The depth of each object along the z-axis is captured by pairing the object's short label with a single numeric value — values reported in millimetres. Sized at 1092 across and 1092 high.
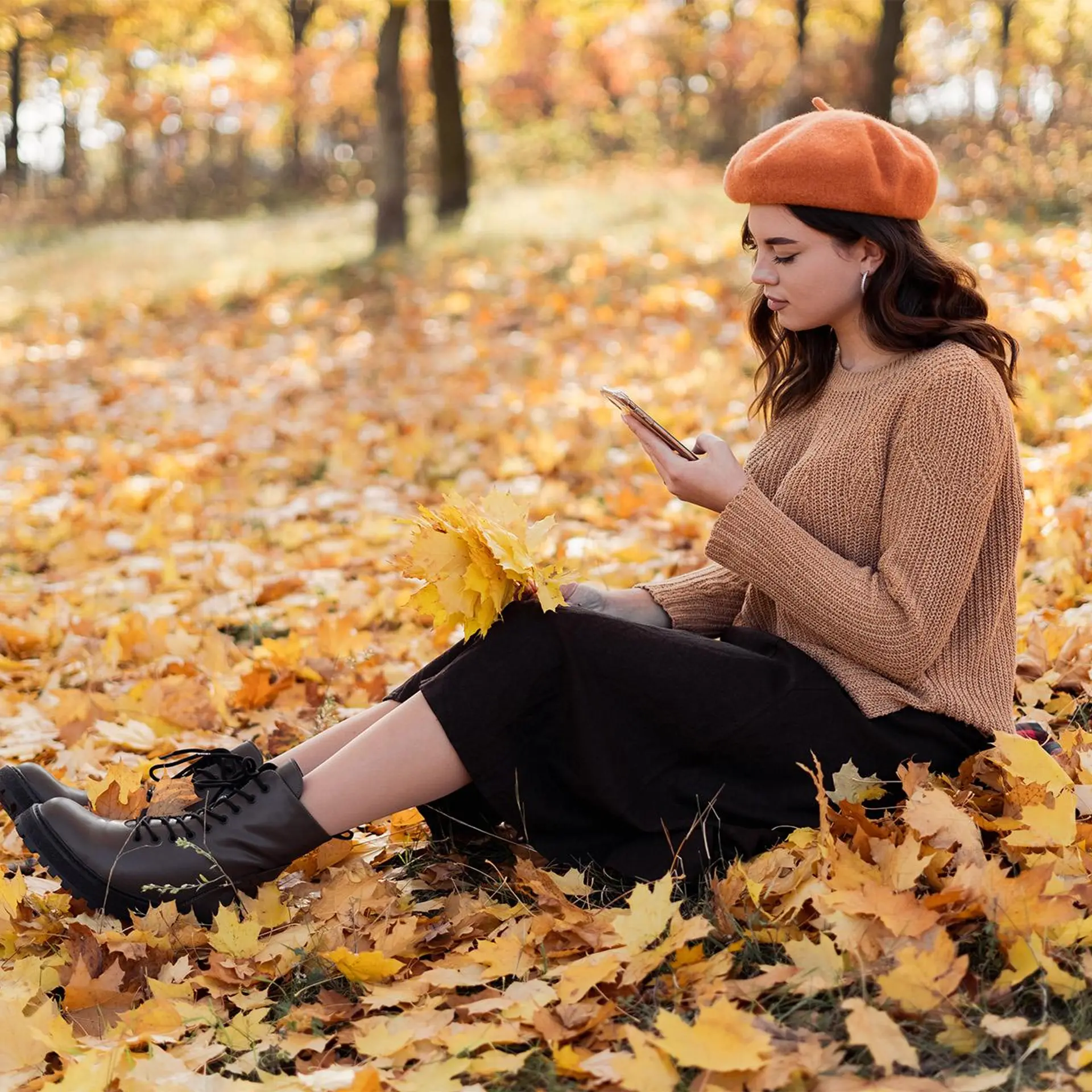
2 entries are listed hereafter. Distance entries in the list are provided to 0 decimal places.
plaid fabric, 2516
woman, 2244
